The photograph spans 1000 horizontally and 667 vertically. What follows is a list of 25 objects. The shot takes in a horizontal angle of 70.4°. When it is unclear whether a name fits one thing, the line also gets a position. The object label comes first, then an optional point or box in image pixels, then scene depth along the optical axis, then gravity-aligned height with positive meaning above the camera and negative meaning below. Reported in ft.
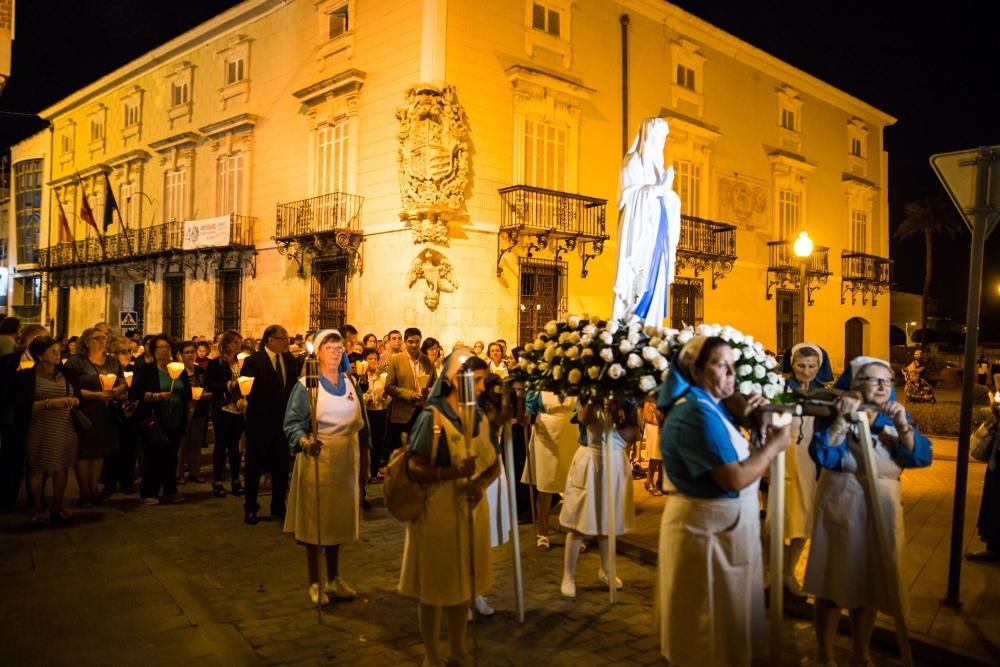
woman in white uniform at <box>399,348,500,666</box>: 12.89 -3.32
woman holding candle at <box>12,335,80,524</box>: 23.72 -2.77
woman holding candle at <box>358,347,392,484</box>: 29.14 -2.42
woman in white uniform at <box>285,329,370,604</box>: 17.06 -3.00
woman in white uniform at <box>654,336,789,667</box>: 10.43 -2.71
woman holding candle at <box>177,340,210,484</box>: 31.58 -3.87
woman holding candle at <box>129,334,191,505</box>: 27.48 -2.72
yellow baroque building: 51.88 +16.17
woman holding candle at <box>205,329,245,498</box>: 29.14 -3.13
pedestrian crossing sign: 59.31 +1.99
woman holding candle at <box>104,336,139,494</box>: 28.99 -4.80
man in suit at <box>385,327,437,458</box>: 26.58 -1.31
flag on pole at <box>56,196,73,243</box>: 86.94 +15.08
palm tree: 146.10 +27.45
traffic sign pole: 15.92 -0.03
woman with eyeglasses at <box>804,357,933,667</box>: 12.66 -3.01
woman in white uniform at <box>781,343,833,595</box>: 17.29 -2.92
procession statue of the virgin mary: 22.04 +3.64
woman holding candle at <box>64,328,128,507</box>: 26.13 -2.21
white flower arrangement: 14.70 -0.24
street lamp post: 24.30 +3.53
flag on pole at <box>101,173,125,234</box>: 78.74 +15.70
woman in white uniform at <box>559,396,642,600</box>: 17.71 -3.64
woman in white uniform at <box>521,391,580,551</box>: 21.89 -3.15
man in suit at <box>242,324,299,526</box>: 24.88 -2.58
